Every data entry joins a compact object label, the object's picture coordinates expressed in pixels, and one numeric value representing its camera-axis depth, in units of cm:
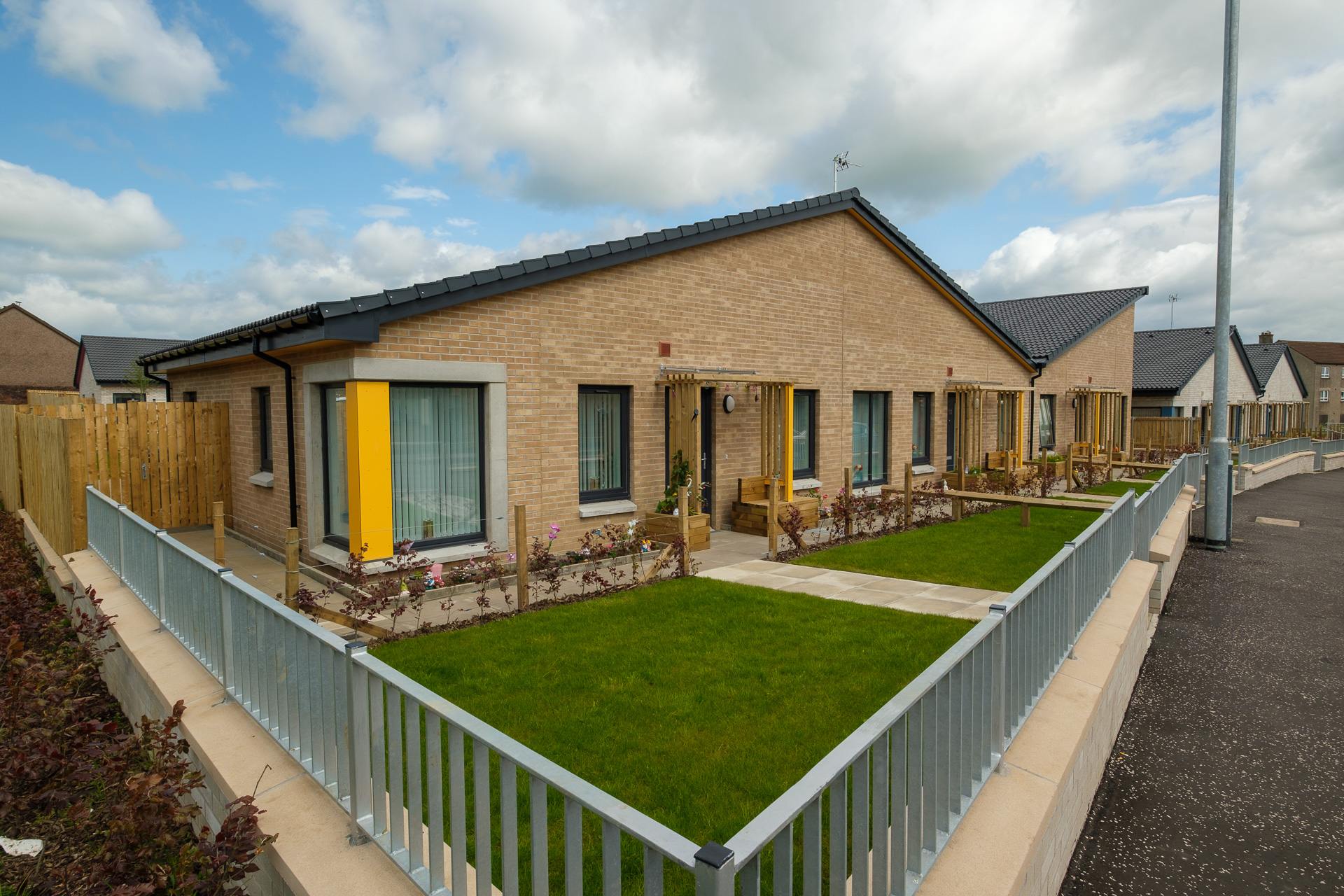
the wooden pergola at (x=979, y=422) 1741
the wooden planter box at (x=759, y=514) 1200
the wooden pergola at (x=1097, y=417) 2358
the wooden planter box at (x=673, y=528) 1049
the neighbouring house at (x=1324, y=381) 8219
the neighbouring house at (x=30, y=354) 4894
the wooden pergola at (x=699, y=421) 1105
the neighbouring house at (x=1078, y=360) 2222
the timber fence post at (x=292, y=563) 688
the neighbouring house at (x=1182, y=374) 3309
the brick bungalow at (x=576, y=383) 850
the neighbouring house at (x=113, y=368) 3706
